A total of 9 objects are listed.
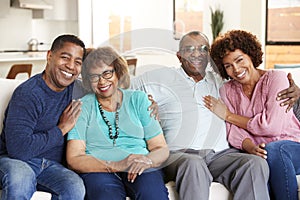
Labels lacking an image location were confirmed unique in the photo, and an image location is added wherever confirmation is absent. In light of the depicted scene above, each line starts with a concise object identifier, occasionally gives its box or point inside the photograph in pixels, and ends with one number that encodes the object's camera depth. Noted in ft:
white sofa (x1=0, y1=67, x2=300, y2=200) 7.50
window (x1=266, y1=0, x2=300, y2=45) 23.25
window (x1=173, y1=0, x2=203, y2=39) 26.08
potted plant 24.36
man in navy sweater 6.79
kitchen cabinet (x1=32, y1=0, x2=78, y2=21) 23.03
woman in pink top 8.10
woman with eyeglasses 7.28
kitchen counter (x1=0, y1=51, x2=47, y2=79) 18.34
